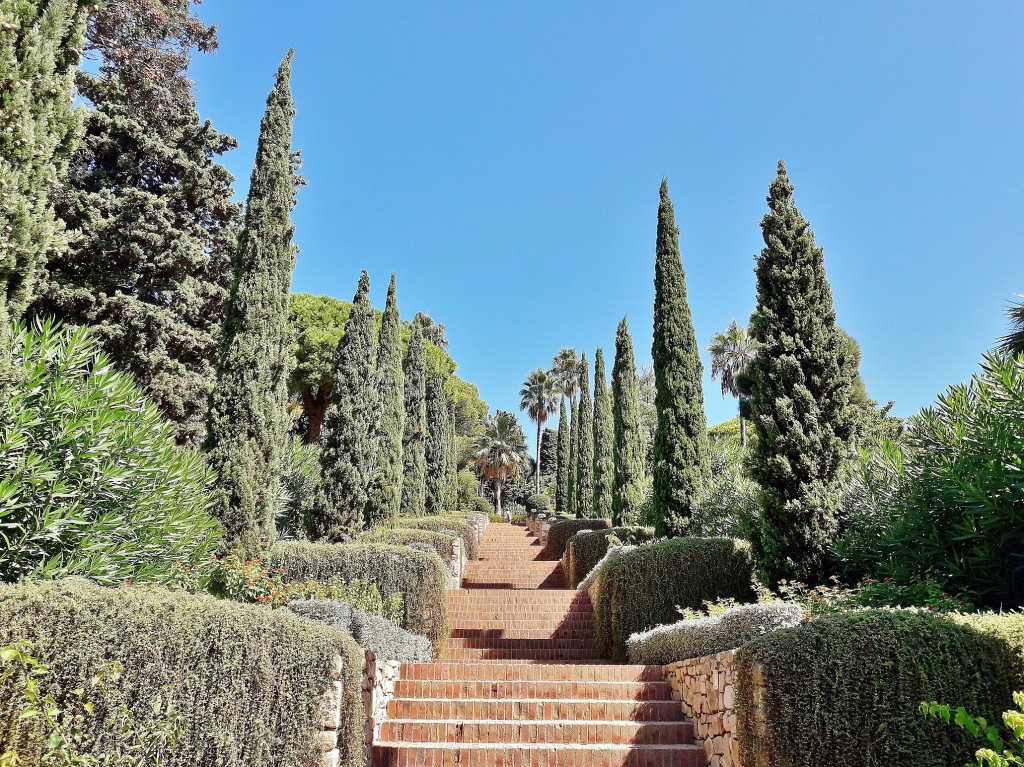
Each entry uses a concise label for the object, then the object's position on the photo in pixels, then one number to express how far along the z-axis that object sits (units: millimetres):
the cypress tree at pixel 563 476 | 33188
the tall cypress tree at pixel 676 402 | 11148
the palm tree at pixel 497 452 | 44438
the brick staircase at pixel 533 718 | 5117
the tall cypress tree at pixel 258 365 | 7414
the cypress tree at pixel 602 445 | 20250
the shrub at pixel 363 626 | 6098
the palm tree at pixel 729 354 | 37406
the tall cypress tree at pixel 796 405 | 7094
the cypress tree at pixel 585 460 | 24834
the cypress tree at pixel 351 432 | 11977
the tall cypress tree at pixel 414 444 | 18906
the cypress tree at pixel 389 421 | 14945
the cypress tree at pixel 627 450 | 15953
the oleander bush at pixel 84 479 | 4301
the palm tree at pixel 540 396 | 52938
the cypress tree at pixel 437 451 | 23656
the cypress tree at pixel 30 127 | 4000
